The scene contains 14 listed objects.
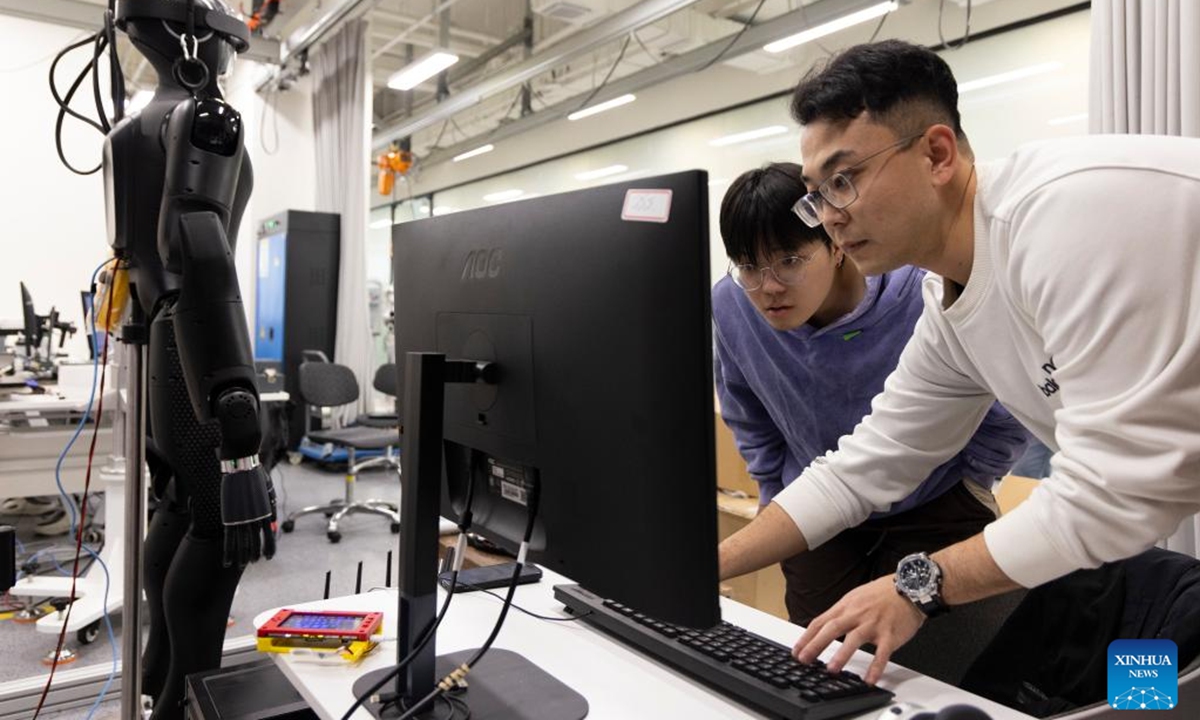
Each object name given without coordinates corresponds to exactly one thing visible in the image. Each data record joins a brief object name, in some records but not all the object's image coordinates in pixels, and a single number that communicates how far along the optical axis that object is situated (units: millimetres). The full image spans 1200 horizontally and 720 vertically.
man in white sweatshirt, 793
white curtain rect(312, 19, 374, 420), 5613
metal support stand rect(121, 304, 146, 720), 1318
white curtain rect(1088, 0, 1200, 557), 1643
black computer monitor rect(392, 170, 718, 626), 643
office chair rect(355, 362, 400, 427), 4641
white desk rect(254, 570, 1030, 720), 862
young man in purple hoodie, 1379
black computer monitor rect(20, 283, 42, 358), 4086
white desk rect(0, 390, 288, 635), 2719
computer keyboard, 834
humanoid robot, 1345
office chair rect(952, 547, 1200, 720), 898
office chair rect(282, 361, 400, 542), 4059
